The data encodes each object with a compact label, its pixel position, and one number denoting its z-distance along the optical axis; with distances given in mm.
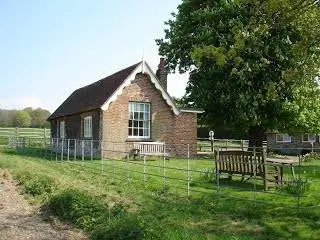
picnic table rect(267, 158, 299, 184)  10005
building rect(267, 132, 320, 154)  31720
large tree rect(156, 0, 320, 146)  19209
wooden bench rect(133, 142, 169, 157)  19168
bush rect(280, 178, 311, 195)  9206
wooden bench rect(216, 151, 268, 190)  9549
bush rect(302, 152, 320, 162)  21857
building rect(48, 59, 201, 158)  18996
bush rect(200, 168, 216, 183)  10949
